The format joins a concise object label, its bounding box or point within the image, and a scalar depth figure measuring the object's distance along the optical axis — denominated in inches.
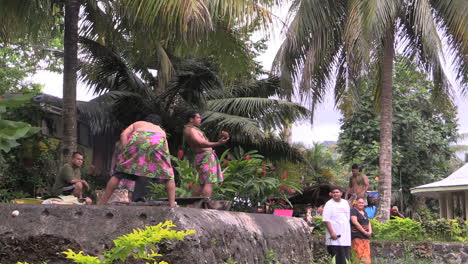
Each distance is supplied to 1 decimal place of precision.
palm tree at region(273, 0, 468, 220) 610.1
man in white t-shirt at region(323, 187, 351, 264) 402.3
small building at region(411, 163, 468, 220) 869.8
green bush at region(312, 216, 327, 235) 591.0
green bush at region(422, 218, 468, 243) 582.9
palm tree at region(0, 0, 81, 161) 507.5
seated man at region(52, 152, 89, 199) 386.6
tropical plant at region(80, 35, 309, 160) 704.4
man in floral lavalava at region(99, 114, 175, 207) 276.8
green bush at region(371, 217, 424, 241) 559.8
